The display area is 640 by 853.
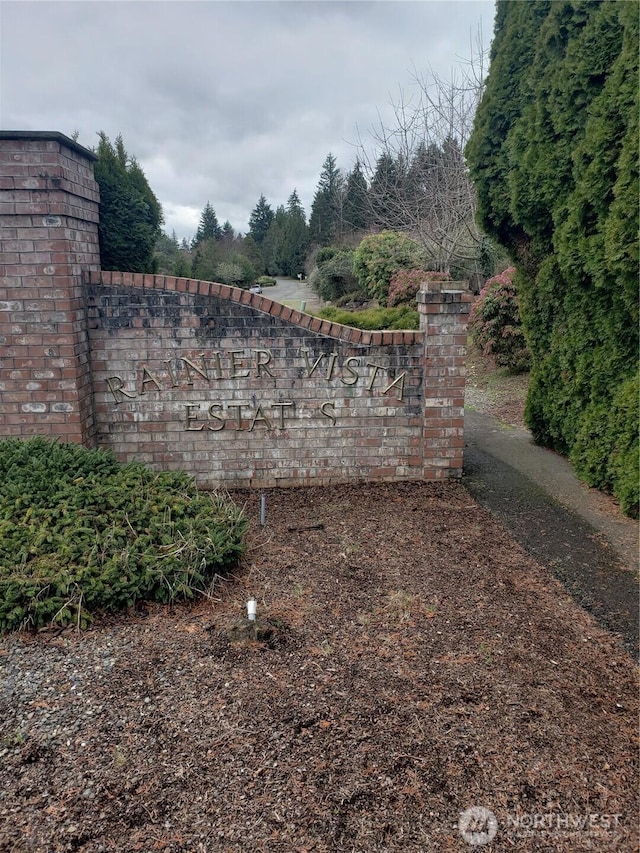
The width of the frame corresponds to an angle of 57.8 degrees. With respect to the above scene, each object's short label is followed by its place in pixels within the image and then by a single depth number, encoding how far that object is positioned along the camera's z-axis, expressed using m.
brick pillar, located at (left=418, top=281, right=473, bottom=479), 5.45
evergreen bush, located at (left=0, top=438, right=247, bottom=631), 3.32
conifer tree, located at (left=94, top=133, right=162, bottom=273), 5.90
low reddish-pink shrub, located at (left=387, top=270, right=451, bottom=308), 13.55
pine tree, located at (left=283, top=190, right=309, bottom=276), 43.66
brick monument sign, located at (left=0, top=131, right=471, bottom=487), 5.03
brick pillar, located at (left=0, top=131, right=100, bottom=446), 4.73
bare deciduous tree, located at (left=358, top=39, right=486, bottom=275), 12.93
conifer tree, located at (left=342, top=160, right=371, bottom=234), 28.82
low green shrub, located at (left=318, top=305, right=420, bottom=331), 9.10
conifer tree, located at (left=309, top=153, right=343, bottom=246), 38.25
